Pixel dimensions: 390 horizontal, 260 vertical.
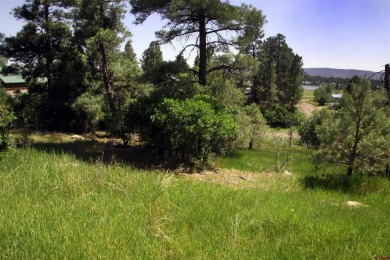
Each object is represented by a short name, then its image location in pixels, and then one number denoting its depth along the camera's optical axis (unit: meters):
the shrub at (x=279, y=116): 50.38
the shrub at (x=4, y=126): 7.14
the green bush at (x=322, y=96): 76.60
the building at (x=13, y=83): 48.50
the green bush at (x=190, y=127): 10.20
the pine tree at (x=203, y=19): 12.57
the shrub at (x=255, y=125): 24.17
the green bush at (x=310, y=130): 27.51
